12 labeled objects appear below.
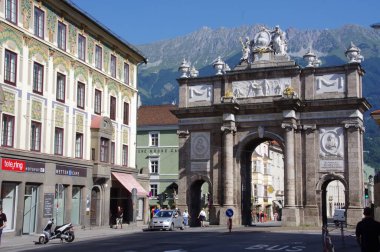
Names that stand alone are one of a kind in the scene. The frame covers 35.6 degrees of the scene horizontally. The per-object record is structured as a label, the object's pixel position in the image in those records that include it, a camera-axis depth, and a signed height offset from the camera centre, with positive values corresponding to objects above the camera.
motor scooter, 28.95 -1.72
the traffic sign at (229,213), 40.47 -0.99
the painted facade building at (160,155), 75.19 +5.51
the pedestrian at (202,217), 51.65 -1.62
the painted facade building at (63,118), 33.28 +5.30
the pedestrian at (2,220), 26.12 -0.96
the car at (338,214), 65.08 -1.72
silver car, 42.53 -1.62
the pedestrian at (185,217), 50.19 -1.60
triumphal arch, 48.38 +6.03
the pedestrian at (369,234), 12.91 -0.77
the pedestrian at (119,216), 44.76 -1.36
